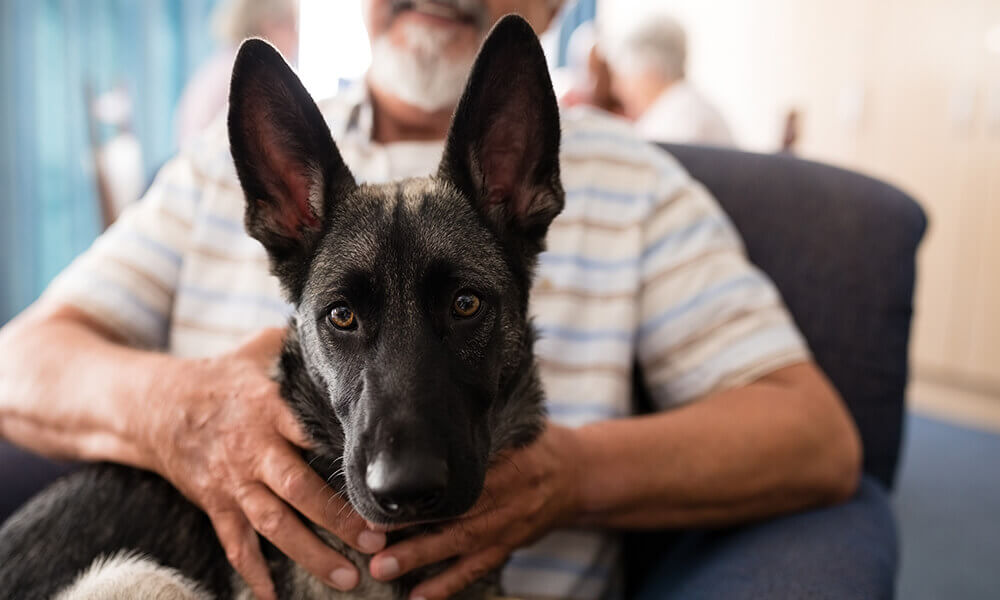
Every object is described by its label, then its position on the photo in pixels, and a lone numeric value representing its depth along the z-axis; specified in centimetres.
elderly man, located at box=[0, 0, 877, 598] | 122
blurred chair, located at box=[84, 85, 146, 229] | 363
